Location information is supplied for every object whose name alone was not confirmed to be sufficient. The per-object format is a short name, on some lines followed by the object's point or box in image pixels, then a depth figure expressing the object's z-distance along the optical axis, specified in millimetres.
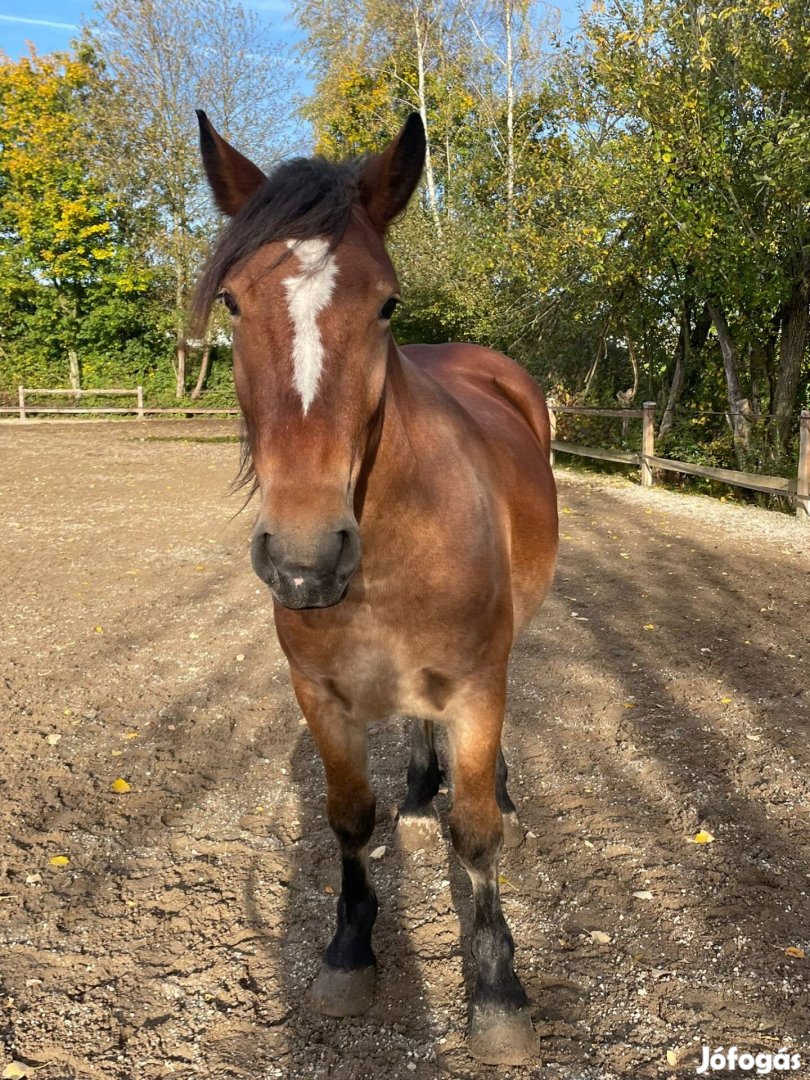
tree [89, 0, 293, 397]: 21734
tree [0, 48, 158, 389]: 24844
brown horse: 1493
